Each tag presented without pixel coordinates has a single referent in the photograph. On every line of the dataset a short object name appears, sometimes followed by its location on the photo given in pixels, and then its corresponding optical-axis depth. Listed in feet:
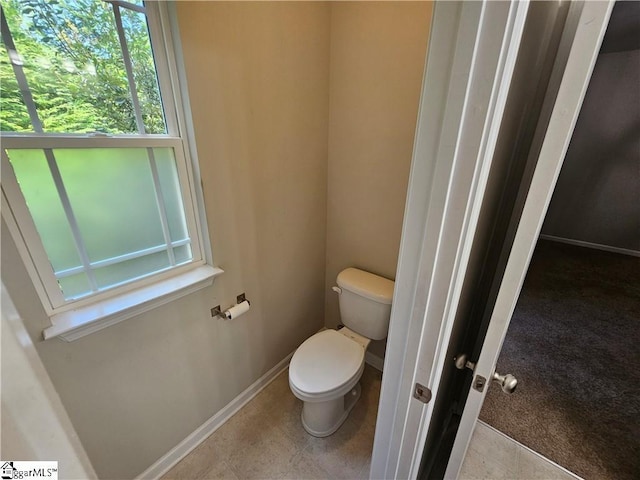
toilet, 4.31
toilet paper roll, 4.27
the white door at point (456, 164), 1.36
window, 2.50
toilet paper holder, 4.26
